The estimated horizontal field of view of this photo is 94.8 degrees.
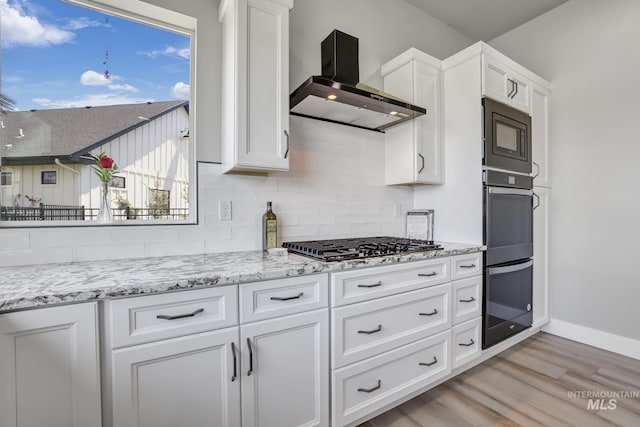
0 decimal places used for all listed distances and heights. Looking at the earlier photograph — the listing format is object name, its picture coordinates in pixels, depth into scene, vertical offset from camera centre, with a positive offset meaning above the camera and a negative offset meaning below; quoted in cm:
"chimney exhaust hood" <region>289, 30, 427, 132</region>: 171 +69
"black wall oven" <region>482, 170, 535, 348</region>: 213 -36
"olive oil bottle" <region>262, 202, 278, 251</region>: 183 -12
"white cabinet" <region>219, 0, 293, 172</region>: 156 +69
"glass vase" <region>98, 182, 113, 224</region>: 152 +2
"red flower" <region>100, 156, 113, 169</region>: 155 +26
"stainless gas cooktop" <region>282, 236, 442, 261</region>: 152 -22
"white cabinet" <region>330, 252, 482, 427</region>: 145 -68
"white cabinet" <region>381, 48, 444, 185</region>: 226 +67
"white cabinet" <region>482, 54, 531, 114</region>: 216 +98
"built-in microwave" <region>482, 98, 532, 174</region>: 215 +56
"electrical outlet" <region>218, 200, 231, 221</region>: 178 +0
